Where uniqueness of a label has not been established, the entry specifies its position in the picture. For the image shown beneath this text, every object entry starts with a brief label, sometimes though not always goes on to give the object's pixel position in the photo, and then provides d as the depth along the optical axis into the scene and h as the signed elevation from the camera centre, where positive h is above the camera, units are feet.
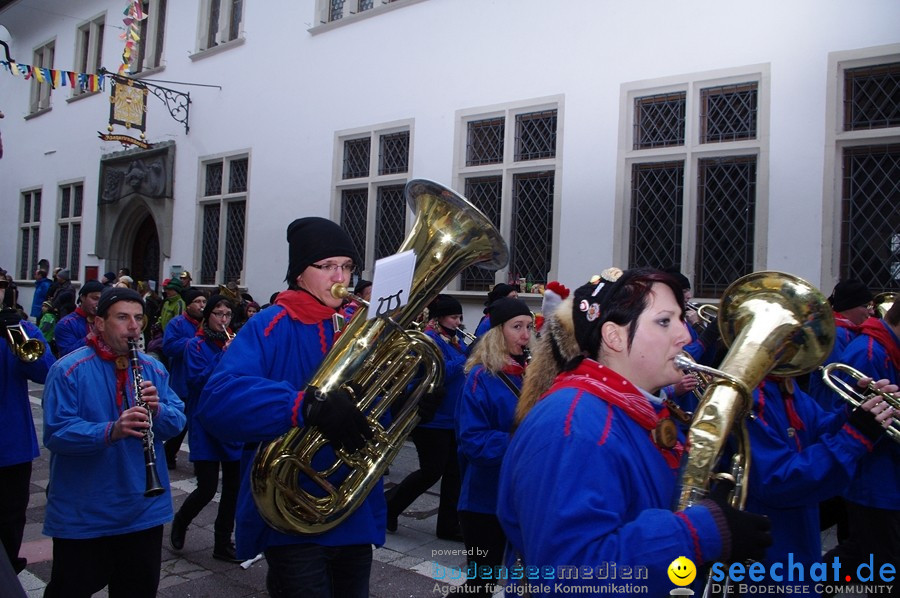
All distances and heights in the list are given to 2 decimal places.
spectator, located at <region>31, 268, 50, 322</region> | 50.26 +0.29
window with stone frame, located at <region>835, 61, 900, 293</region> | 22.79 +5.37
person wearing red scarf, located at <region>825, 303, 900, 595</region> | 11.37 -2.38
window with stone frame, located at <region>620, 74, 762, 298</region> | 25.61 +5.69
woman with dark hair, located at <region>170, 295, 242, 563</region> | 15.26 -3.92
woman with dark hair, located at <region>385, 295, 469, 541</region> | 17.54 -3.71
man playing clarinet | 9.52 -2.41
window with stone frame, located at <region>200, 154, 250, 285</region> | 44.37 +5.88
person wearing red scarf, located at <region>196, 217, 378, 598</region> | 8.03 -1.07
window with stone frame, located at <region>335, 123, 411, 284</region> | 36.22 +6.74
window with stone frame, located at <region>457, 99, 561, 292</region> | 30.68 +6.43
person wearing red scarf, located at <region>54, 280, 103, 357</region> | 20.45 -0.64
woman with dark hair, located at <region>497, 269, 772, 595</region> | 4.94 -1.07
